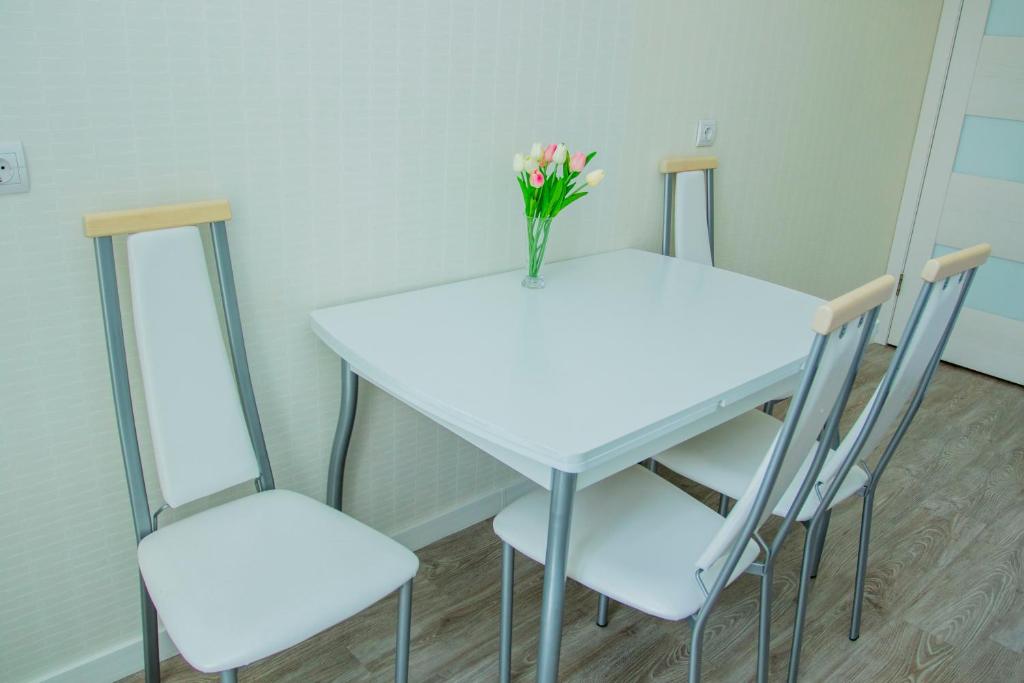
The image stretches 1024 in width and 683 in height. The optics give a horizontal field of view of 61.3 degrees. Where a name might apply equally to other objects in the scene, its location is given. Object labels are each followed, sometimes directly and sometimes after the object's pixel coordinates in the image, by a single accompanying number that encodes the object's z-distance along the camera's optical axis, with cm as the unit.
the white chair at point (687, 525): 133
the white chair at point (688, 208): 259
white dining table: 141
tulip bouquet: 193
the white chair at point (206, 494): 136
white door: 346
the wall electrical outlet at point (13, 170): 139
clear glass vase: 203
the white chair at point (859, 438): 162
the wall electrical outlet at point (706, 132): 267
